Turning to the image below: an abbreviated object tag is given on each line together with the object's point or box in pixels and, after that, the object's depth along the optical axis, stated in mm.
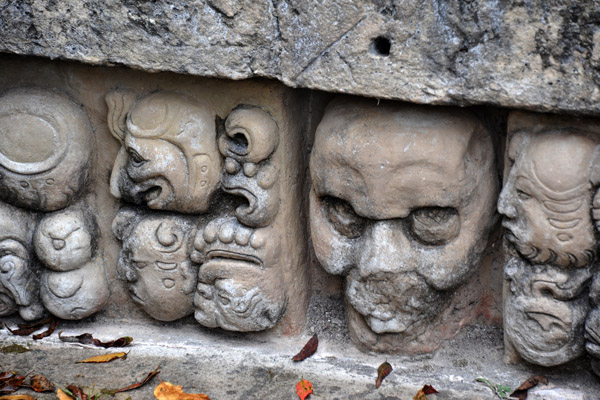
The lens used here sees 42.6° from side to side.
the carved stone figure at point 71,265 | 2383
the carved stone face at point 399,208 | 1989
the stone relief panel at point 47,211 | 2248
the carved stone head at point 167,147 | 2191
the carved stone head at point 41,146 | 2240
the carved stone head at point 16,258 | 2381
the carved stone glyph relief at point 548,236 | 1847
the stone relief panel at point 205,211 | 2191
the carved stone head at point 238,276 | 2264
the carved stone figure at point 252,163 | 2139
